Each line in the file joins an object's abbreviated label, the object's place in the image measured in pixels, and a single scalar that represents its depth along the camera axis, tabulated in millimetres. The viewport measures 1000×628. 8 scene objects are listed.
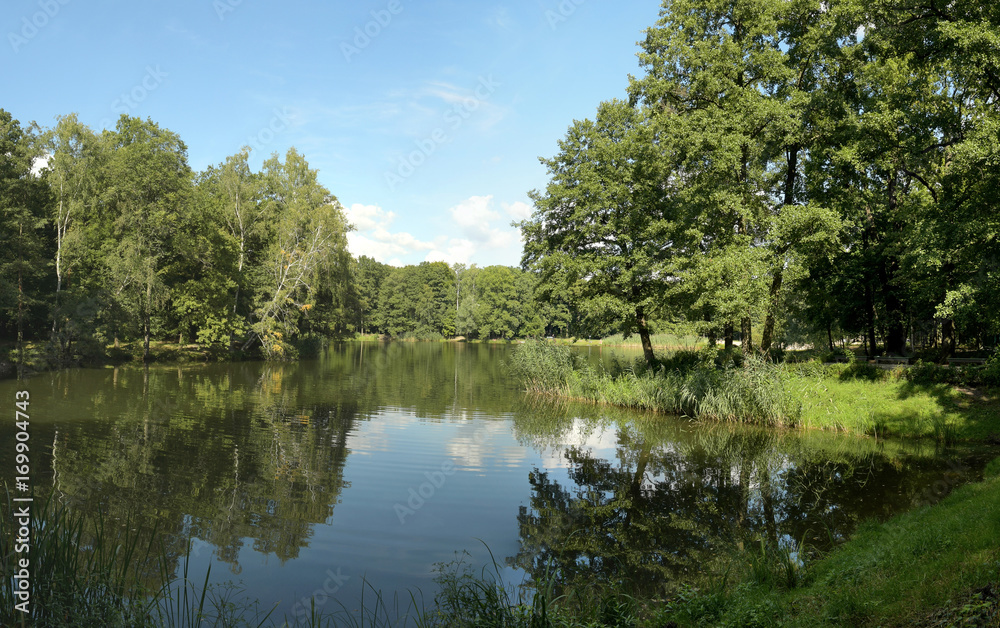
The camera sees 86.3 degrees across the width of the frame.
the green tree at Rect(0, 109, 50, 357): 31969
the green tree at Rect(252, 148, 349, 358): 45609
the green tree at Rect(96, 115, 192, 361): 36938
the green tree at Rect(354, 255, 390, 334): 98875
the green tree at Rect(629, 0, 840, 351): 20109
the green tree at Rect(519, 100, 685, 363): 24484
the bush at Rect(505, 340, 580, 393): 26938
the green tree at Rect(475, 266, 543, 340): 98562
